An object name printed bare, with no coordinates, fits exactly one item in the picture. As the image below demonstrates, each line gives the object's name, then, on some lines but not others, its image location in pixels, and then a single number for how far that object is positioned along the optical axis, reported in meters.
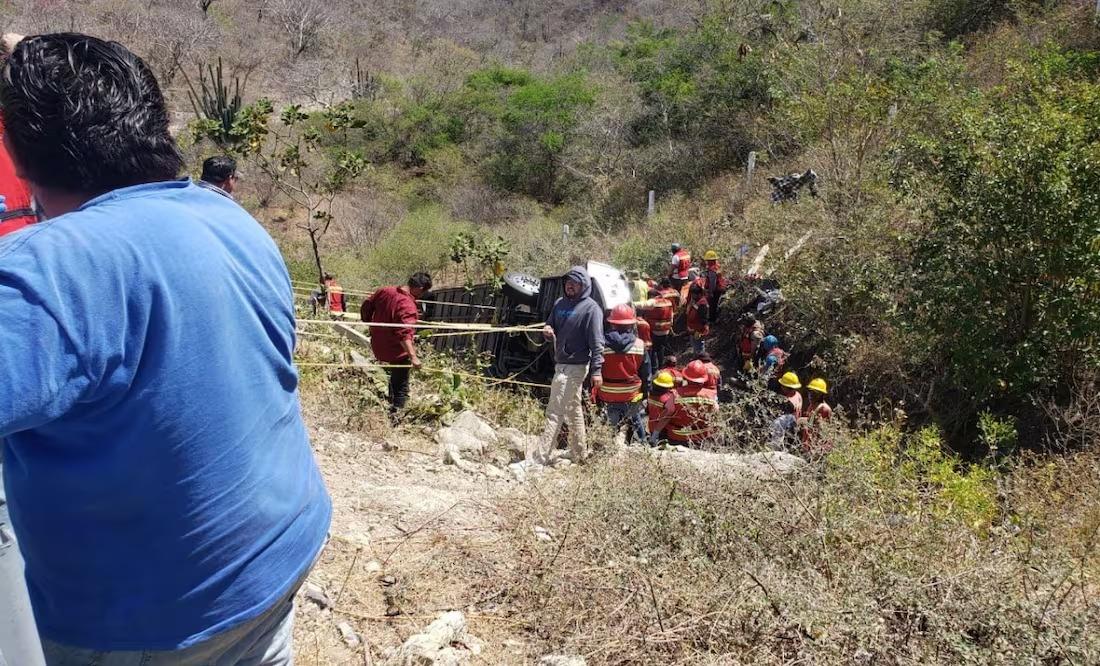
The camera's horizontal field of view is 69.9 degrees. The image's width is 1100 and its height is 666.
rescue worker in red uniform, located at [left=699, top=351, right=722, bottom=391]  6.24
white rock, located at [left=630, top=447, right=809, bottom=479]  3.85
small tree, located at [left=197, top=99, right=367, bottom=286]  10.22
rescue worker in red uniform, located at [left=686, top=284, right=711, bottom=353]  10.35
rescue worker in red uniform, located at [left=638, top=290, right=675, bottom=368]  9.40
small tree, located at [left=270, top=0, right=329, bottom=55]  36.66
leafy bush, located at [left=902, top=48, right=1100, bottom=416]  6.36
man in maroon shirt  6.11
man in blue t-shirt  0.99
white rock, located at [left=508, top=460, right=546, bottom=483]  4.79
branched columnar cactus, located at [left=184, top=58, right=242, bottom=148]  28.20
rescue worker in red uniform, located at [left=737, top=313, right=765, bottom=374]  9.50
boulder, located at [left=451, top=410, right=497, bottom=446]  5.89
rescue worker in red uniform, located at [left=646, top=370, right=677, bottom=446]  6.31
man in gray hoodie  5.55
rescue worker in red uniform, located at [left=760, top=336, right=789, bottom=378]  7.44
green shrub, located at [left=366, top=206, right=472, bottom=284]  18.58
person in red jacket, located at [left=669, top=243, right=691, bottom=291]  11.43
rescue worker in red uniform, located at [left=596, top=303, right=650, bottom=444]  6.36
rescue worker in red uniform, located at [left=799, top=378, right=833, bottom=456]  4.16
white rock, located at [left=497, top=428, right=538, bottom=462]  5.73
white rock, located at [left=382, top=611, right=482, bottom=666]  2.61
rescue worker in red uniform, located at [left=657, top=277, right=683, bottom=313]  10.18
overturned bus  8.55
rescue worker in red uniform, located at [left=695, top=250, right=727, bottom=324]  11.09
